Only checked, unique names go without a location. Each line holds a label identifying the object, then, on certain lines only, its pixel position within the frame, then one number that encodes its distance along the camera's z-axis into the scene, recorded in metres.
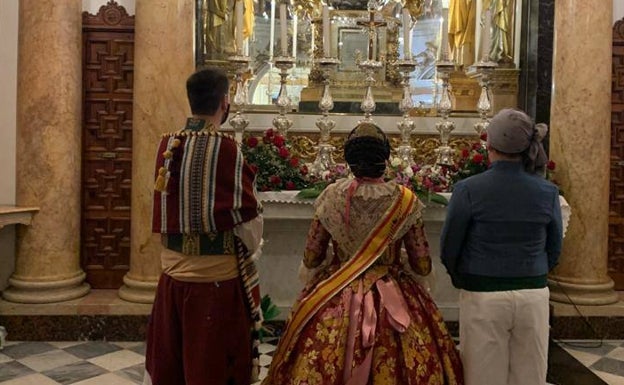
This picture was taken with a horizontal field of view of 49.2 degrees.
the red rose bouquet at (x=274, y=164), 5.34
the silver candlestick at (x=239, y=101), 5.45
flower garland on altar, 5.22
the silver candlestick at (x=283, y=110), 5.66
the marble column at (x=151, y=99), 5.73
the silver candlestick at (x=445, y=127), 5.77
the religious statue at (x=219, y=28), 7.04
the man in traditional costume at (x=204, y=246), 2.93
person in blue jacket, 2.91
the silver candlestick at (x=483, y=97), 5.60
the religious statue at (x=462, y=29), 7.38
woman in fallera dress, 2.88
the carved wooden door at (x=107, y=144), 6.30
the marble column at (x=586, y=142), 5.98
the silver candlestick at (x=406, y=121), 5.53
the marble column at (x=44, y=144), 5.67
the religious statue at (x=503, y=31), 7.26
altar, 5.64
